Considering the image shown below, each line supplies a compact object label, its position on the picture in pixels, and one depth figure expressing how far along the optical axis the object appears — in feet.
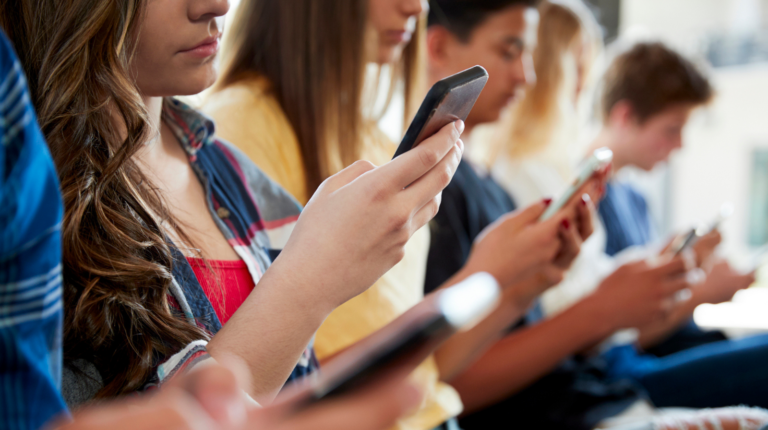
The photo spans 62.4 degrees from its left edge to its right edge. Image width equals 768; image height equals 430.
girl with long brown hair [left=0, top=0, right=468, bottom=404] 1.67
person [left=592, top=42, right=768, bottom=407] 6.05
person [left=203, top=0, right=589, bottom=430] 3.00
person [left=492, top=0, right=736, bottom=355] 5.97
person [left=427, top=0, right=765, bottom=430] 4.05
